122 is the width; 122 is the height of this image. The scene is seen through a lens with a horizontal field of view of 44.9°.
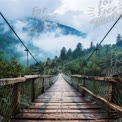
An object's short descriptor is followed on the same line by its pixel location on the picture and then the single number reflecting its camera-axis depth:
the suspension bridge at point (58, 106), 2.07
